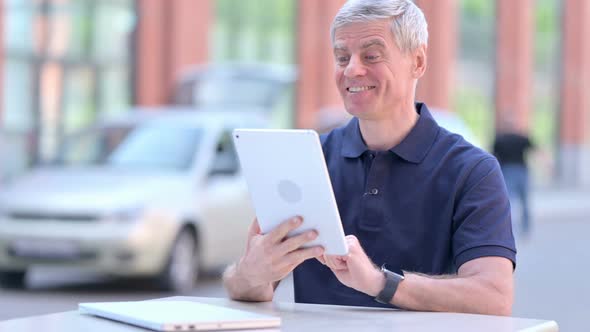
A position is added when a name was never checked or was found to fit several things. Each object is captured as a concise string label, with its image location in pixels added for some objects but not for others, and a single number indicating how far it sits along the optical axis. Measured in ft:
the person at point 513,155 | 57.41
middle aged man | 11.97
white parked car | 35.94
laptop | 10.15
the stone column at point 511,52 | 115.03
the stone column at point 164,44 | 75.72
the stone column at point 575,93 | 122.83
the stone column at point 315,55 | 89.86
